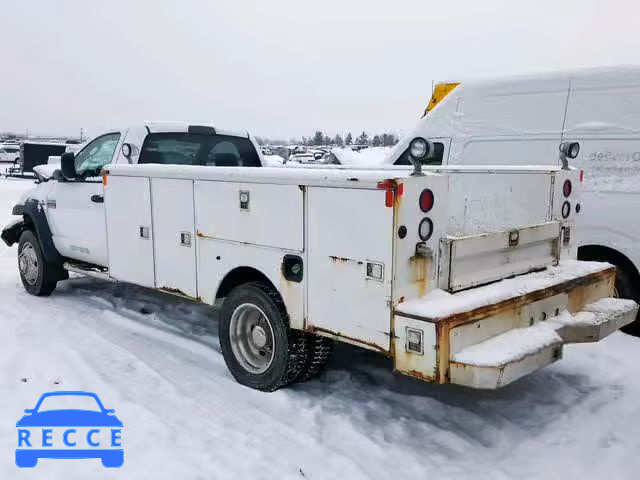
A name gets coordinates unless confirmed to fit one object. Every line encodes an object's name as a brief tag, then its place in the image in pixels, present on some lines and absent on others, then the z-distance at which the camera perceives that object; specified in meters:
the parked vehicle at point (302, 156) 39.84
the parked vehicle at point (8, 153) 46.47
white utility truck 3.46
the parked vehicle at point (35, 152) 31.64
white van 5.75
